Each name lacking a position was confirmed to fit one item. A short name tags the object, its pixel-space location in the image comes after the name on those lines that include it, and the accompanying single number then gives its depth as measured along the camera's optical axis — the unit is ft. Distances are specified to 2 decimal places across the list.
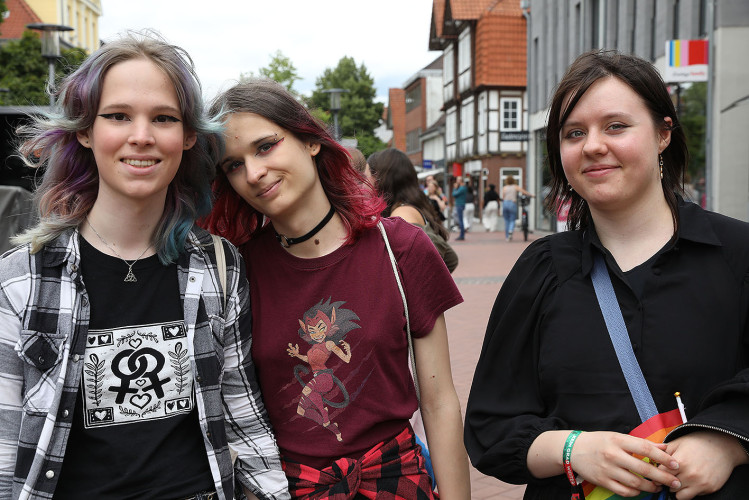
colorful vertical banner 39.45
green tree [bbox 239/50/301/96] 101.76
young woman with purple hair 6.15
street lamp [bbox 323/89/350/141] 67.31
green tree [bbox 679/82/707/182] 50.98
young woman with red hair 7.29
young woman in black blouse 5.87
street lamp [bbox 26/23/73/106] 50.06
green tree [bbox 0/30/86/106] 89.45
